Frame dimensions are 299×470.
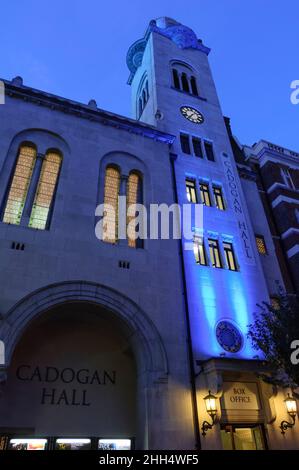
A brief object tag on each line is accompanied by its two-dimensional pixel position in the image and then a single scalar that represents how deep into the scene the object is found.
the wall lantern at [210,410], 14.70
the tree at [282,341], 14.59
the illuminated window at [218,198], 23.53
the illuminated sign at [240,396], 15.92
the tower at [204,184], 18.09
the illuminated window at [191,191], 22.55
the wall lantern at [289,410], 16.03
